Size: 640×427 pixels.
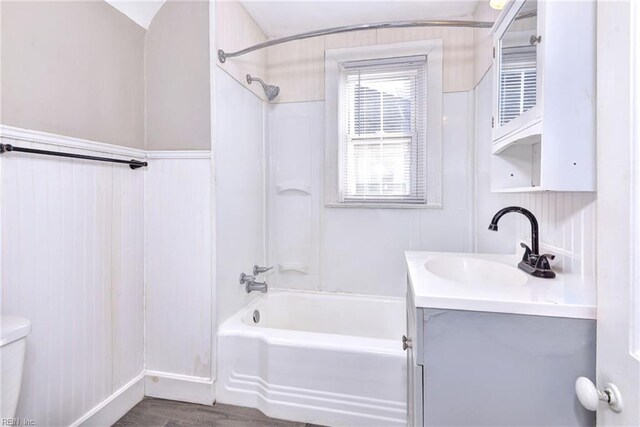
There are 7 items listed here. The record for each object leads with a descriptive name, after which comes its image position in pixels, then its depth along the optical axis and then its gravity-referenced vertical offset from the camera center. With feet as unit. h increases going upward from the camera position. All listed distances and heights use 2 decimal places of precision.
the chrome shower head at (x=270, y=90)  7.55 +2.94
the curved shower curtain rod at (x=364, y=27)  5.42 +3.32
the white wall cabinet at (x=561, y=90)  2.71 +1.10
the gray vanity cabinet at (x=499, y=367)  2.68 -1.43
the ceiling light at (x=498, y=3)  4.77 +3.21
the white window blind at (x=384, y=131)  7.36 +1.88
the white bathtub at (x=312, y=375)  5.07 -2.89
